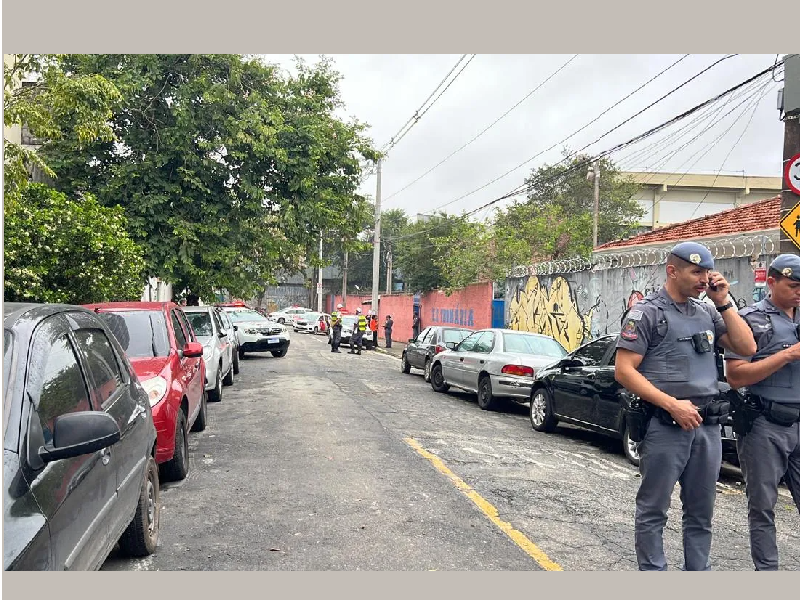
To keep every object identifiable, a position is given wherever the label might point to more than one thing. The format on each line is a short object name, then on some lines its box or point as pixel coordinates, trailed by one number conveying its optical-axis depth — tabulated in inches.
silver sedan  498.0
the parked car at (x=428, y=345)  708.0
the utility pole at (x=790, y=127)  334.3
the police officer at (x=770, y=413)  176.4
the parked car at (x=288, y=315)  2121.1
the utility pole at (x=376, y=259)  1354.6
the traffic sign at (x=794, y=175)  329.7
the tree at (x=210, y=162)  669.3
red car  263.6
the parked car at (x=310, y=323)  1851.4
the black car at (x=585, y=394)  352.7
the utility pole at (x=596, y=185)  1240.2
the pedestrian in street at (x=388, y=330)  1294.3
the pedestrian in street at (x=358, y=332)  1108.3
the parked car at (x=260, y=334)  928.3
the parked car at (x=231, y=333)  652.1
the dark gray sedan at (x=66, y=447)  110.0
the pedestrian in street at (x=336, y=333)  1134.4
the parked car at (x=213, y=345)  502.0
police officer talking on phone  166.7
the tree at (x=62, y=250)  410.0
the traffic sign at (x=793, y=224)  324.5
